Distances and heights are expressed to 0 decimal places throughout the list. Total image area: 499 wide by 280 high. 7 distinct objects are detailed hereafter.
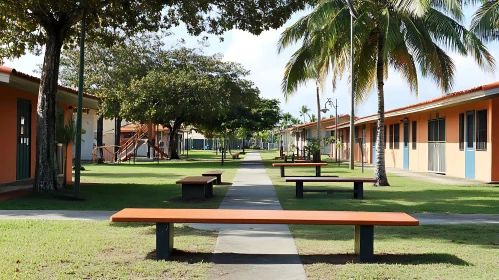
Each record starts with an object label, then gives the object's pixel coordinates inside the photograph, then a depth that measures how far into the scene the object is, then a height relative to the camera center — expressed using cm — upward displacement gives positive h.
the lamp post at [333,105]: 4439 +348
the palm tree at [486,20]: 1830 +421
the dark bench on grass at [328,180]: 1439 -88
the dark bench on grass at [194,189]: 1387 -103
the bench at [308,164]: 1997 -61
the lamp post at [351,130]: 2882 +92
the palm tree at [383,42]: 1698 +337
